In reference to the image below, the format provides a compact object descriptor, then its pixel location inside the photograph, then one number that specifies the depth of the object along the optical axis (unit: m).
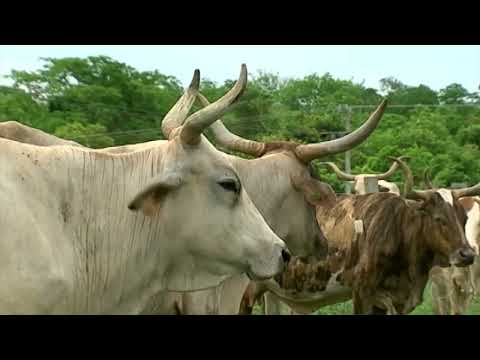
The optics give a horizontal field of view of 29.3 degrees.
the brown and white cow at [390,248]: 9.29
